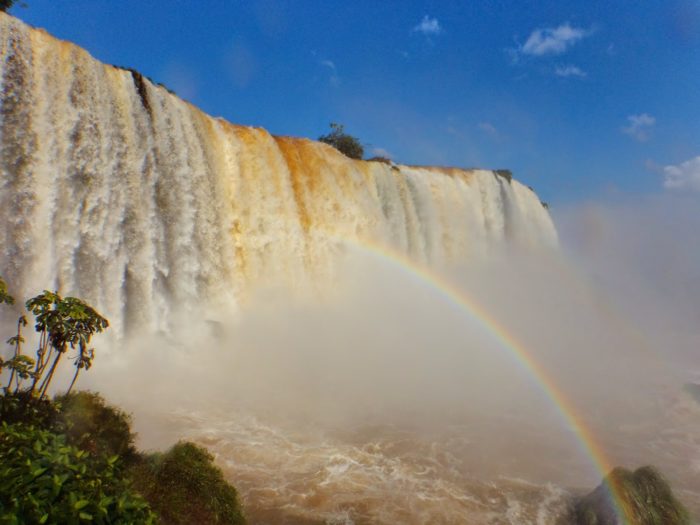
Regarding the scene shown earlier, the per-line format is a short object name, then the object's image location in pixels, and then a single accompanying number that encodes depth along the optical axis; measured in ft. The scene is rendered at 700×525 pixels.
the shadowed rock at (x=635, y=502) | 24.79
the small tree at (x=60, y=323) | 18.37
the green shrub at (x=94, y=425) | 20.15
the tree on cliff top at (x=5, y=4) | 62.23
